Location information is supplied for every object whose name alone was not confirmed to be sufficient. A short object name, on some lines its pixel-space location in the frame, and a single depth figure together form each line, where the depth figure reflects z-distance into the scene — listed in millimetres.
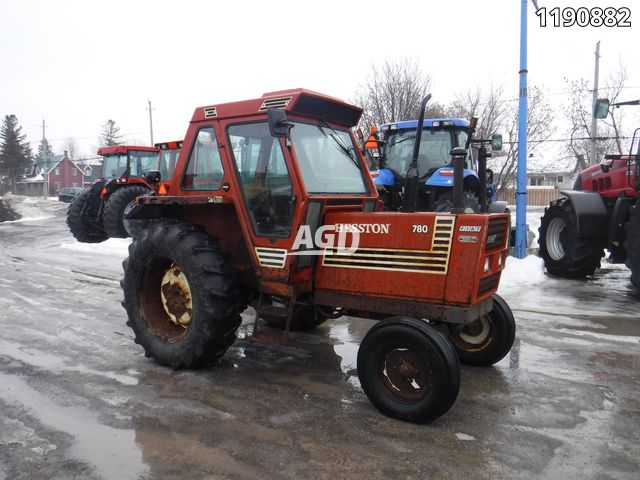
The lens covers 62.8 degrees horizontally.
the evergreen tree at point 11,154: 62875
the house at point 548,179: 54156
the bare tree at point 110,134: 82800
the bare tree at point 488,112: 20656
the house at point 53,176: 64812
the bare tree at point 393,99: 18344
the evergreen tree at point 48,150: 83719
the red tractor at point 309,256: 3652
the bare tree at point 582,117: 24047
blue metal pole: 10556
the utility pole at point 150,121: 45791
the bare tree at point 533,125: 20938
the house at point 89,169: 76000
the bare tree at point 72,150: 96706
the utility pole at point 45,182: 45825
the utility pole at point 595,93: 18525
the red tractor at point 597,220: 7566
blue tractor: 8545
